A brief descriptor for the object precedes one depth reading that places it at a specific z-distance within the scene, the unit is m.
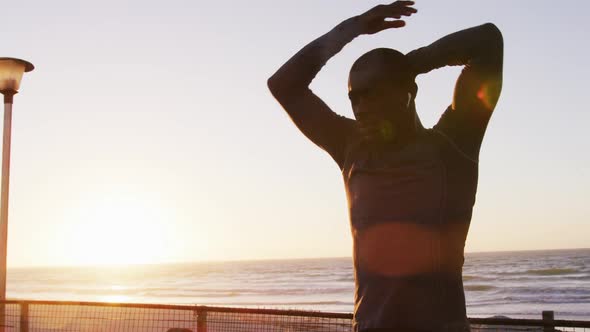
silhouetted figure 1.67
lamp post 8.13
